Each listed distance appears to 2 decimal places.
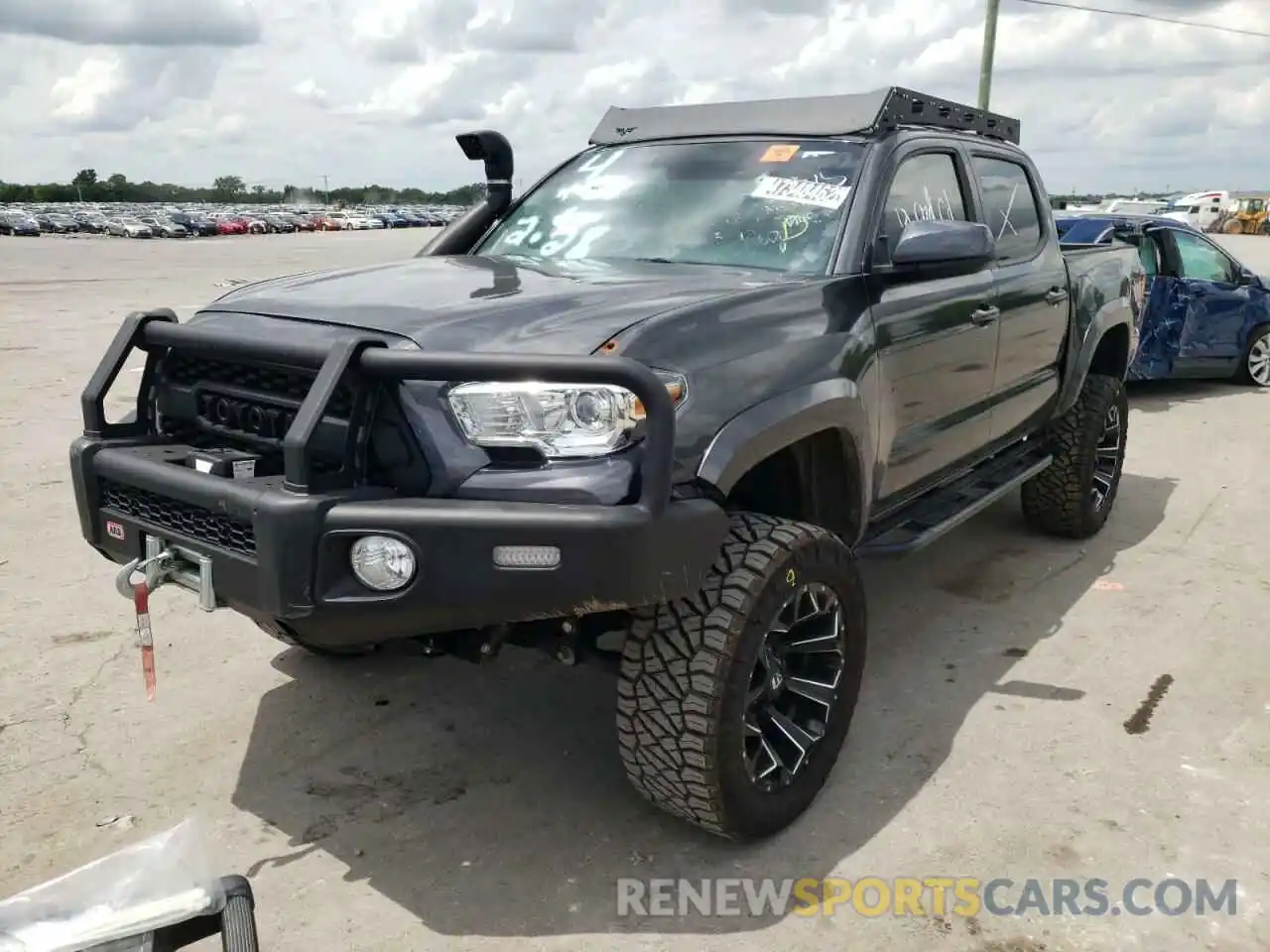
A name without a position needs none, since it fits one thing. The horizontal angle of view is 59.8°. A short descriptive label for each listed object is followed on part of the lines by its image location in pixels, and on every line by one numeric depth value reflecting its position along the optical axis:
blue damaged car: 9.21
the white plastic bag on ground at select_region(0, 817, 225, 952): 1.89
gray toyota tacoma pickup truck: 2.40
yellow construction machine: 48.06
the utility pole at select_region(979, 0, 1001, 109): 18.94
